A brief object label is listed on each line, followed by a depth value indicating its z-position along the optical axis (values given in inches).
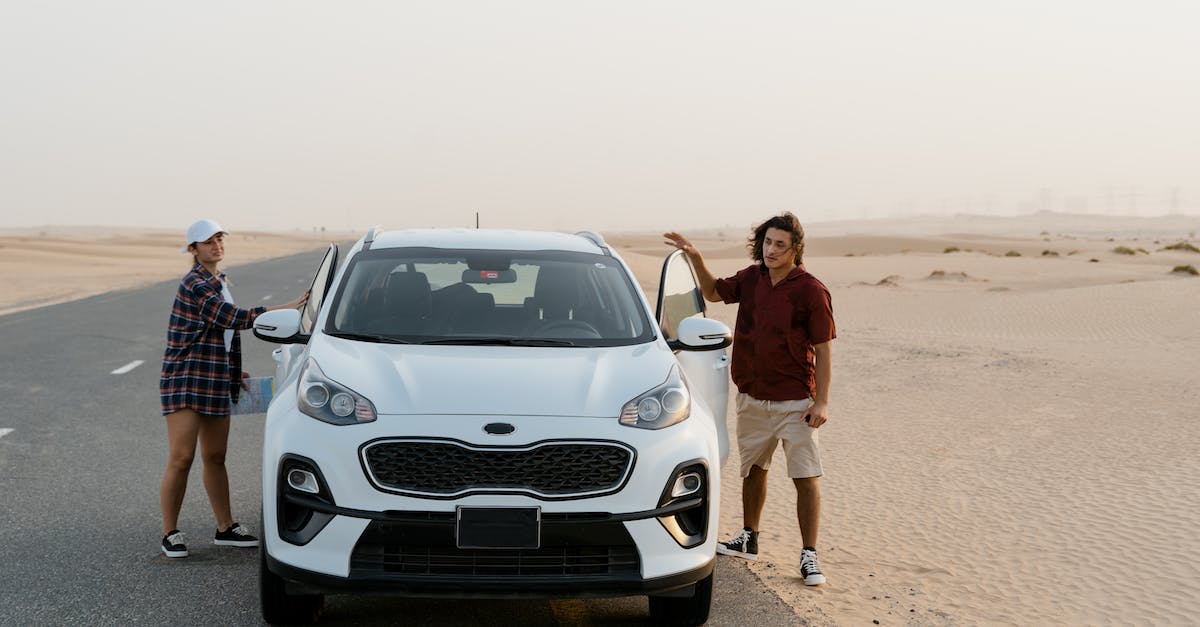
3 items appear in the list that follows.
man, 231.9
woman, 231.8
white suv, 167.5
